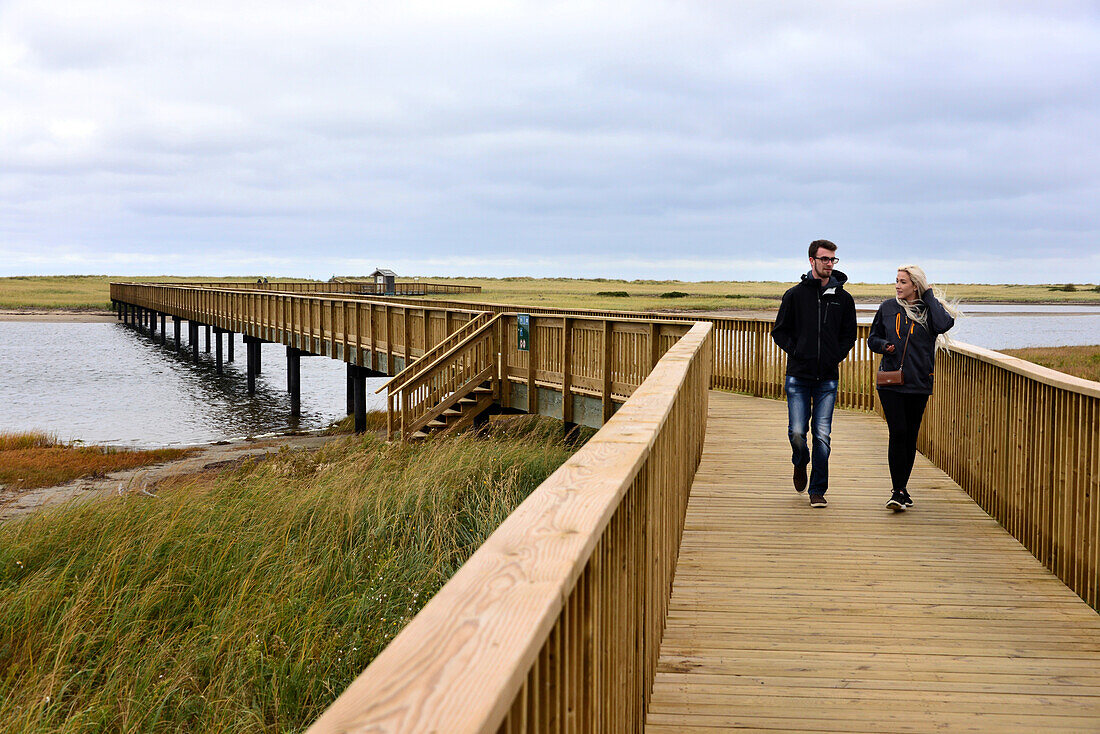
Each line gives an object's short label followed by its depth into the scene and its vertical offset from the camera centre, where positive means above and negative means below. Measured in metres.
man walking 7.49 -0.33
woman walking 7.42 -0.48
